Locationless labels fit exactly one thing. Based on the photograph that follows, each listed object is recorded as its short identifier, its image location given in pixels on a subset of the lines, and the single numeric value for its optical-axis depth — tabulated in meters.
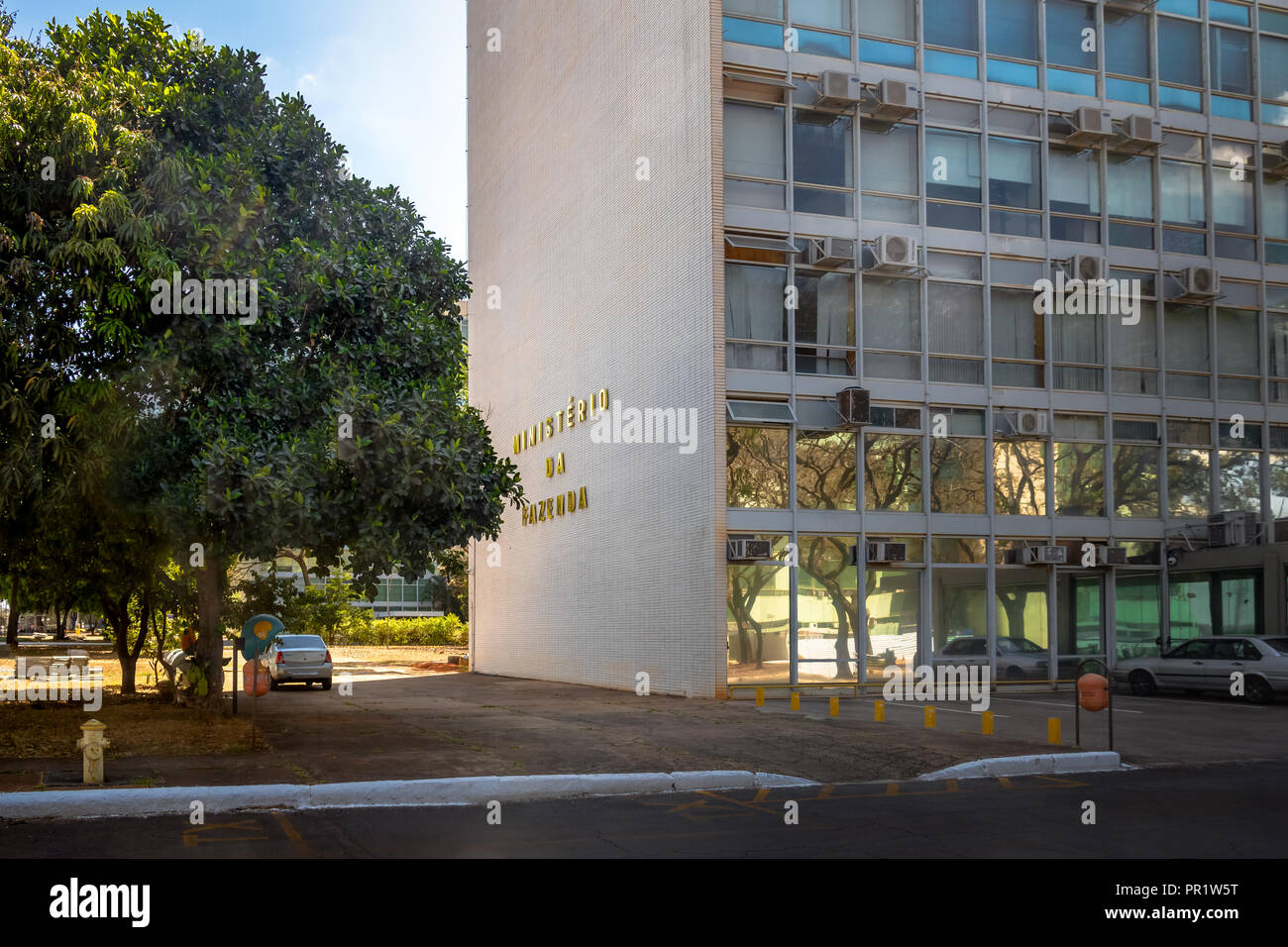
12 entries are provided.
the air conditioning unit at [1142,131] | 26.95
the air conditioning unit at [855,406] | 24.06
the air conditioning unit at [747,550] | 23.20
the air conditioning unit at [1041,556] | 25.75
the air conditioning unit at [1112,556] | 26.61
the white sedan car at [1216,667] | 22.66
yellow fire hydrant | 11.14
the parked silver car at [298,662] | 29.59
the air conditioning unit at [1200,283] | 27.05
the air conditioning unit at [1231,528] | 26.31
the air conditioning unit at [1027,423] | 25.67
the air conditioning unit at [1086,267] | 26.56
